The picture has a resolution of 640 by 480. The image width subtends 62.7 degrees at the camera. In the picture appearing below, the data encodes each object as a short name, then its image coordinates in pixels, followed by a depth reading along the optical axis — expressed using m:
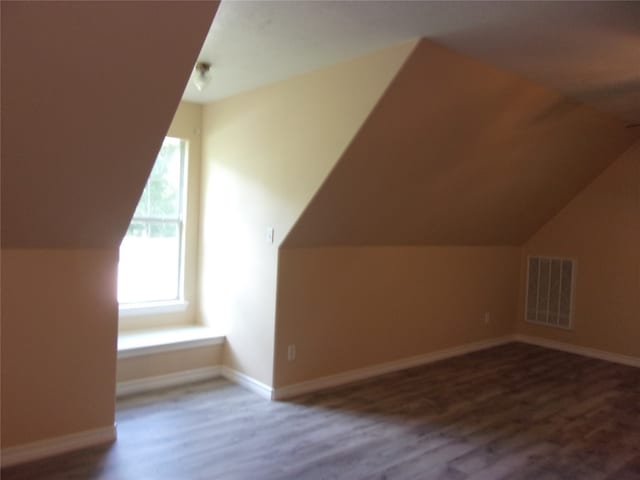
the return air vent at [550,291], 5.60
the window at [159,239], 4.32
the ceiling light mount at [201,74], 3.33
